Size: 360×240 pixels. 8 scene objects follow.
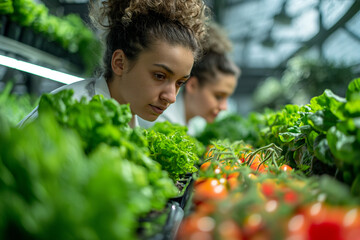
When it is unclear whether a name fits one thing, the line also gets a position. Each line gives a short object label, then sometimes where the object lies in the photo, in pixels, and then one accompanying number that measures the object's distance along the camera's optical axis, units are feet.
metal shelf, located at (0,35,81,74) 7.17
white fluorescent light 6.02
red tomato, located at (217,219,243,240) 2.00
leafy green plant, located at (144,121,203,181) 4.74
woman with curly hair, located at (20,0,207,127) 5.60
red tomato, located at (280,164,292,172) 4.11
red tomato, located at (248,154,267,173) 4.45
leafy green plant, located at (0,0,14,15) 6.69
